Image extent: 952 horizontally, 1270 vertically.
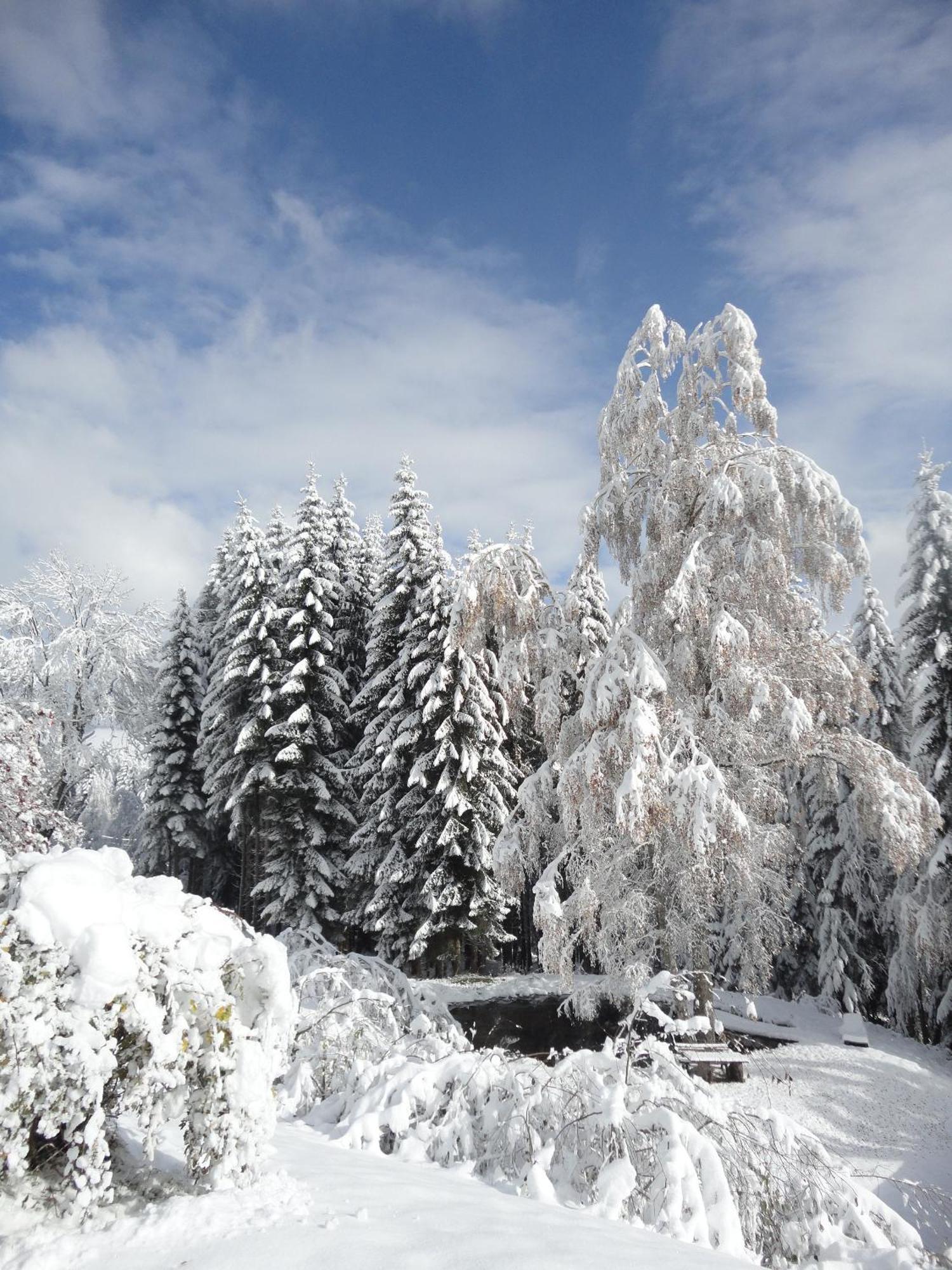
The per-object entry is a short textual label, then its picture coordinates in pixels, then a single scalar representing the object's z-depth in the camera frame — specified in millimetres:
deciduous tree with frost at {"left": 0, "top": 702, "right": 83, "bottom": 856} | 11812
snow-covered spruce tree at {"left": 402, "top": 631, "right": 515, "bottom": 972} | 17609
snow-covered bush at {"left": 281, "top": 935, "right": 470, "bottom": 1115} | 6129
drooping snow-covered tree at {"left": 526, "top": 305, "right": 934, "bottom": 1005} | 9289
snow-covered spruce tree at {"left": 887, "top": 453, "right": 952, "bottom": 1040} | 13648
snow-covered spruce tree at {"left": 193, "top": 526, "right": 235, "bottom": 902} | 25781
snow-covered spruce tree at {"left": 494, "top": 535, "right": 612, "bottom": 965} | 10883
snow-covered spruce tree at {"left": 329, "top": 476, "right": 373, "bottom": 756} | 23016
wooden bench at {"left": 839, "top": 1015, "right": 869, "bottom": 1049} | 12977
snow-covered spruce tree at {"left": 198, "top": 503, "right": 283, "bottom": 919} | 20578
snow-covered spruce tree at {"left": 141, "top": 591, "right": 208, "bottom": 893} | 24438
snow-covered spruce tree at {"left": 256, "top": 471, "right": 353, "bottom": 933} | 19625
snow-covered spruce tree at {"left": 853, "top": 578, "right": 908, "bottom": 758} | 17891
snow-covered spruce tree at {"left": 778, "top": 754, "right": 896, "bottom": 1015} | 17422
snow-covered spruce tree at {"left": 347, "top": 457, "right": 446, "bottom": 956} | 18547
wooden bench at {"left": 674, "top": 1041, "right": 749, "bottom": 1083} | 10172
